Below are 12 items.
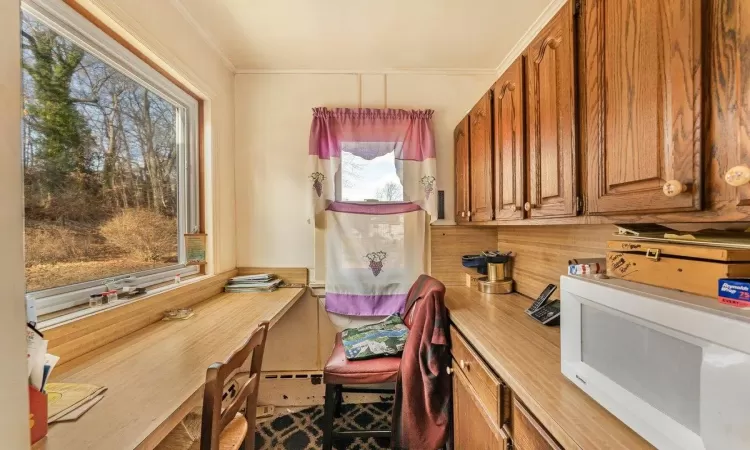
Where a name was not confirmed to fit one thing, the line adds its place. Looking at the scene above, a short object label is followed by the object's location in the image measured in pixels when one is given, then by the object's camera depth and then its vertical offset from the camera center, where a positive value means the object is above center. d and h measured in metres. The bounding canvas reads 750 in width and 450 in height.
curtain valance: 2.10 +0.58
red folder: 0.62 -0.41
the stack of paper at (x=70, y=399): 0.71 -0.46
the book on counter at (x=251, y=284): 1.98 -0.41
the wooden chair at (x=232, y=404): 0.81 -0.58
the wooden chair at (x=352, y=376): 1.46 -0.77
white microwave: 0.42 -0.26
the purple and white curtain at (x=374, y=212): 2.10 +0.08
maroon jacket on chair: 1.36 -0.77
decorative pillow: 1.54 -0.66
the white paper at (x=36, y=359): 0.62 -0.28
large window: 1.03 +0.28
